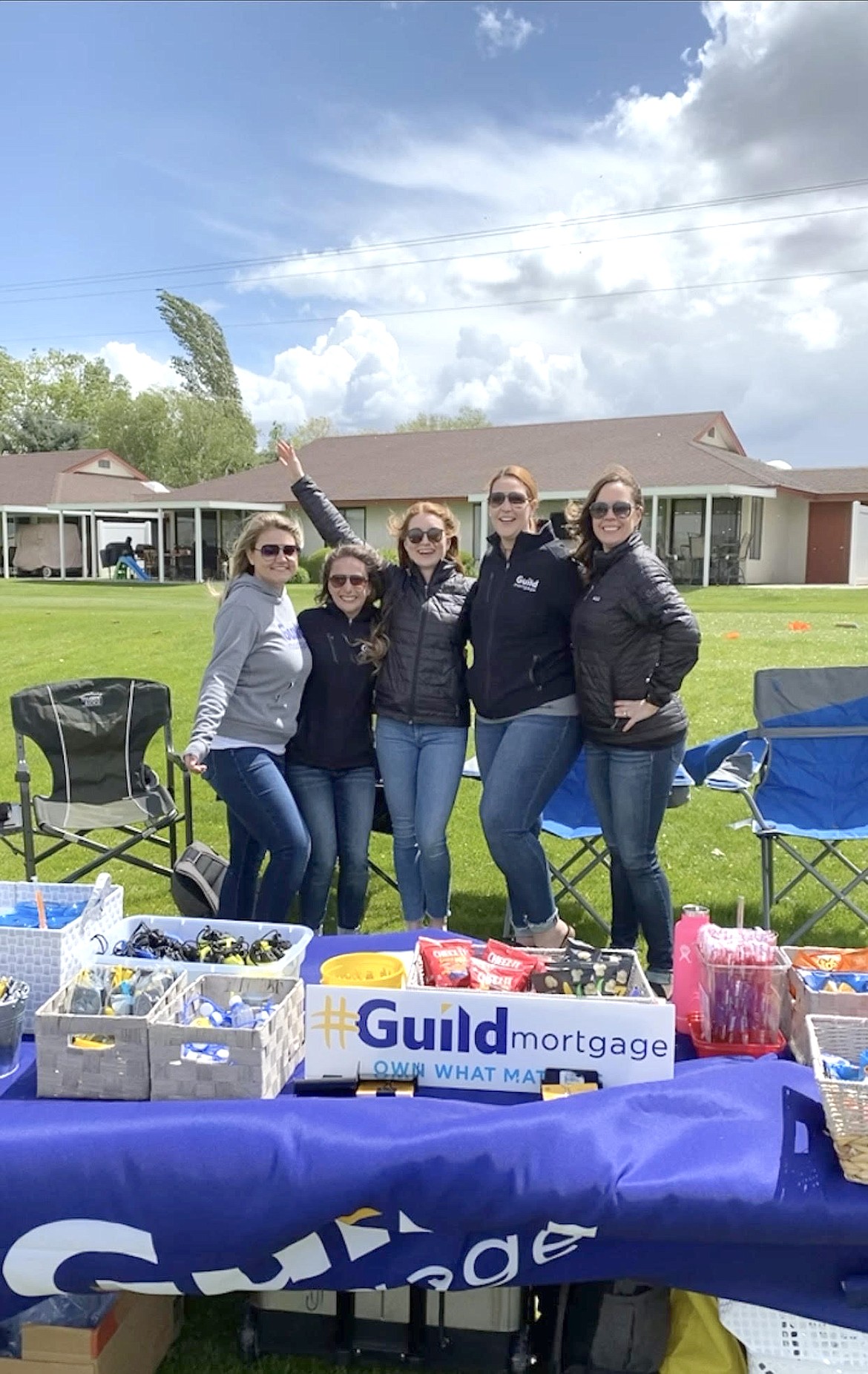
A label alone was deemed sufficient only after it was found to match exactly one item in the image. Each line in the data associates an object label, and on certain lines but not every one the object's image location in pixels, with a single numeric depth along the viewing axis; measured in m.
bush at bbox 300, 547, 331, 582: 20.78
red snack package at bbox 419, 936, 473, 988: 1.91
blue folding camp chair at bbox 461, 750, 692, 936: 3.81
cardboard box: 1.68
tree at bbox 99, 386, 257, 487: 42.59
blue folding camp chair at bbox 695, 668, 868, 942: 3.72
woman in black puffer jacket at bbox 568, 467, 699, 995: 2.93
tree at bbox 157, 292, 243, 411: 55.62
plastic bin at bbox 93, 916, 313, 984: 2.01
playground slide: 27.11
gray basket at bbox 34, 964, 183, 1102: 1.73
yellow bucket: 1.92
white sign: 1.75
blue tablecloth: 1.50
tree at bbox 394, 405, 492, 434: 52.97
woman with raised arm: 3.17
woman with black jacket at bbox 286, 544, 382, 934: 3.23
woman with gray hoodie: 3.07
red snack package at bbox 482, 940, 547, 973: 1.96
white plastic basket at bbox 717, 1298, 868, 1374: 1.55
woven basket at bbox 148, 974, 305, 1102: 1.70
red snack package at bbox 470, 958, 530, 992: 1.89
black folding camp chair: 4.37
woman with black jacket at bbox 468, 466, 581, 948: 3.05
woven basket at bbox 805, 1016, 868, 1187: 1.50
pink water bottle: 2.02
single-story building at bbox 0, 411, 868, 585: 23.14
